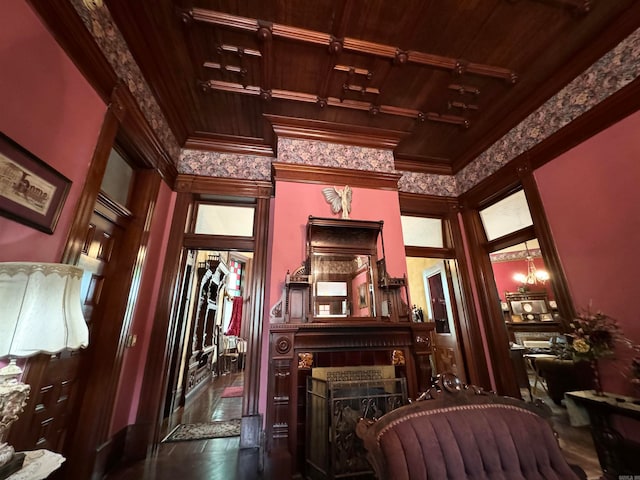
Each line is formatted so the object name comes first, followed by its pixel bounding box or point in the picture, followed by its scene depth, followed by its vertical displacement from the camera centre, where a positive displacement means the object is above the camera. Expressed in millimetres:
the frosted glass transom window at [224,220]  3387 +1325
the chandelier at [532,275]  7500 +1168
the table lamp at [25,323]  848 +3
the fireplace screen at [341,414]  1930 -756
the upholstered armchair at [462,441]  1018 -518
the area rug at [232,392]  4379 -1250
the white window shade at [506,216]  3238 +1334
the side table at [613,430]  1828 -862
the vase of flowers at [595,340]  2080 -202
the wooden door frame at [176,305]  2531 +135
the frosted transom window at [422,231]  3920 +1308
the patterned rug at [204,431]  2744 -1219
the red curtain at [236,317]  7051 +93
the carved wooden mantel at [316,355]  2174 -340
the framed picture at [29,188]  1253 +722
